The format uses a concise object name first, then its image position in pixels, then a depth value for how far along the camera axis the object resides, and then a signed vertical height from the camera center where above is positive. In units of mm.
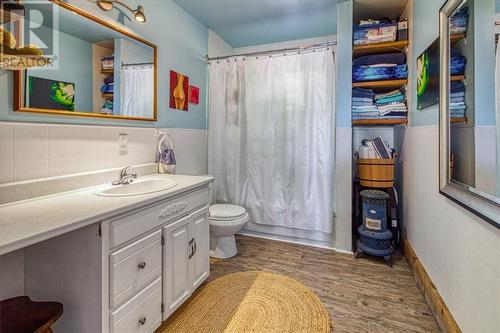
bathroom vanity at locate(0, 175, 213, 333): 980 -409
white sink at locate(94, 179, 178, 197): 1418 -140
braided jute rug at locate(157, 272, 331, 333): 1495 -939
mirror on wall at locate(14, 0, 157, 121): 1295 +603
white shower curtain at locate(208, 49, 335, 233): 2449 +292
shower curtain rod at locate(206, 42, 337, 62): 2379 +1133
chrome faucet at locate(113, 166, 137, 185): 1637 -82
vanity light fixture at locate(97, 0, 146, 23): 1621 +1051
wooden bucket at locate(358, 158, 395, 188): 2336 -67
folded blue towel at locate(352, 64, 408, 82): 2348 +867
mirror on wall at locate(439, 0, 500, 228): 979 +269
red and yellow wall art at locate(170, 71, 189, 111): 2326 +705
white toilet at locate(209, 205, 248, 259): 2230 -548
